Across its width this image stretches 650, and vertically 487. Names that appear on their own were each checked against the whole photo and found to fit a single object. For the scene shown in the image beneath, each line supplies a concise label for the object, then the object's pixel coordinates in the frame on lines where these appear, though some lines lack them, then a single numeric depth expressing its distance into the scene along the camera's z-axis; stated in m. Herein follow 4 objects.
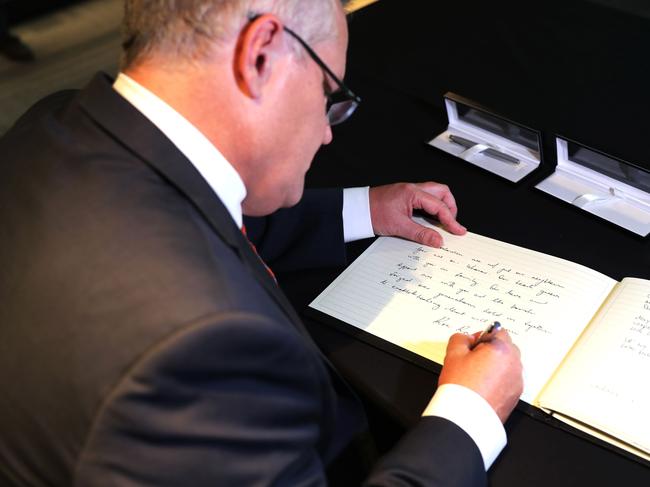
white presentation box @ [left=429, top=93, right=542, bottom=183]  1.36
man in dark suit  0.67
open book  0.91
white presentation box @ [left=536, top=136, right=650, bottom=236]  1.23
